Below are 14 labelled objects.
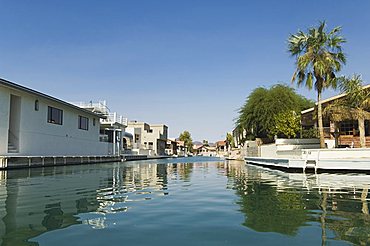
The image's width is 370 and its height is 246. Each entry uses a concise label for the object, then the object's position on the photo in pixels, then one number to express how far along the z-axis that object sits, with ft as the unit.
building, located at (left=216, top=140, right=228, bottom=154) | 463.83
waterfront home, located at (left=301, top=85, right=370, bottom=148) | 106.93
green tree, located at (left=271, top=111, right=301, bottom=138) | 112.78
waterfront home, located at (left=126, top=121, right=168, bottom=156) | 288.71
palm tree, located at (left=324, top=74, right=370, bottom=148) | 85.05
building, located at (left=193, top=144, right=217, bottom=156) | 554.54
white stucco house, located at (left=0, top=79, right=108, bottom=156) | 87.04
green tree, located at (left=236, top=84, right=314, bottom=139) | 134.92
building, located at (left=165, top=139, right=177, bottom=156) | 374.24
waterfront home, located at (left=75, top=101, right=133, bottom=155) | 158.19
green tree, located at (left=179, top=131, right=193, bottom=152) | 429.34
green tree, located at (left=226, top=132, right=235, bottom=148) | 296.34
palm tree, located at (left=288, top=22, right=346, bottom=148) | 82.79
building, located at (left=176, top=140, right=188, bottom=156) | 430.82
